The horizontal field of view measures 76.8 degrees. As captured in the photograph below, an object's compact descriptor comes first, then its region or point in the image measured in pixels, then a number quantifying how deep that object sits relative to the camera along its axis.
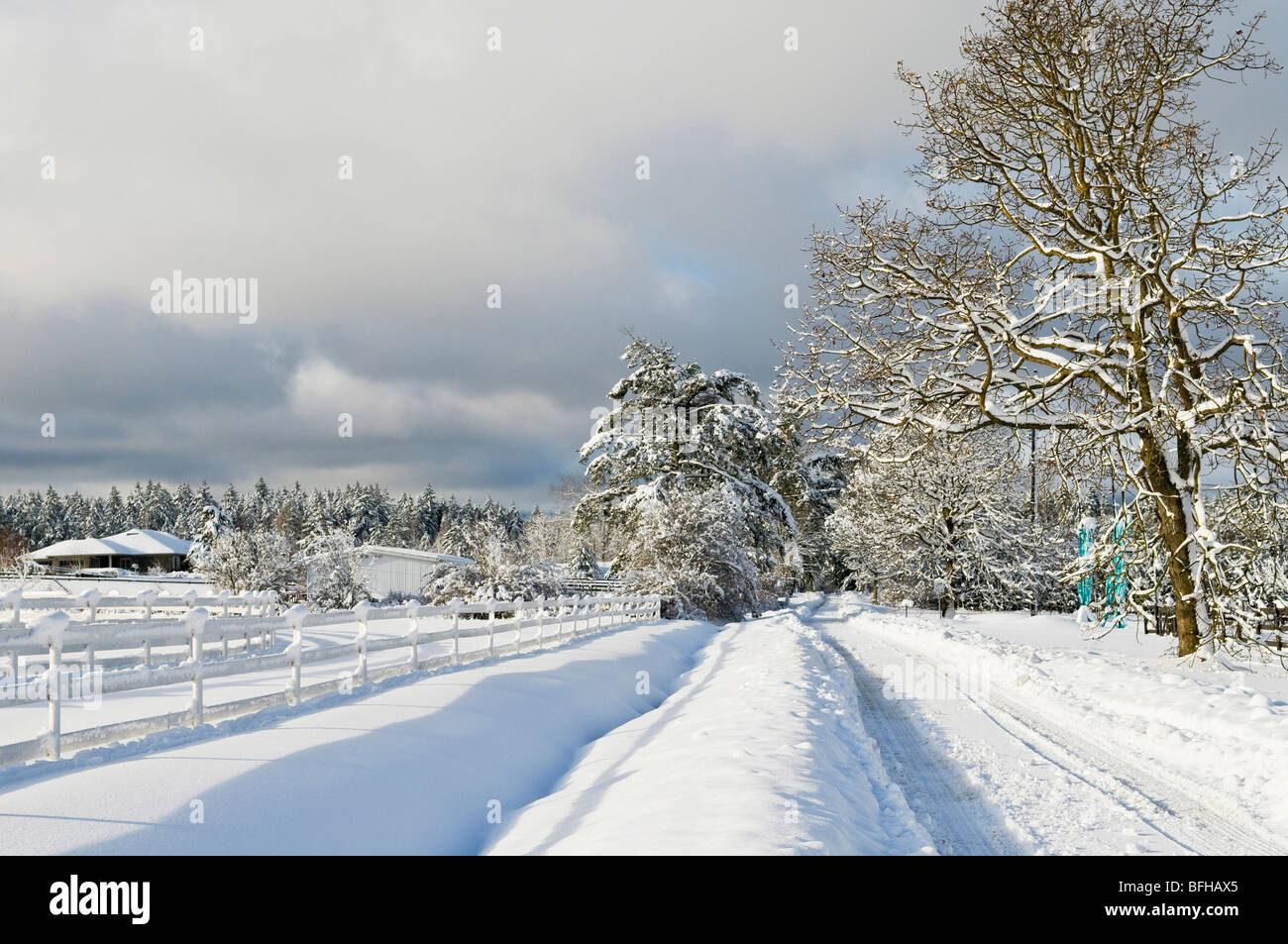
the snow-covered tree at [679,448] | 39.03
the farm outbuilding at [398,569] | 57.84
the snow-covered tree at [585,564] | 73.97
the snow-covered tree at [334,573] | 37.94
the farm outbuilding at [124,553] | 82.81
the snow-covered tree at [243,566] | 35.19
